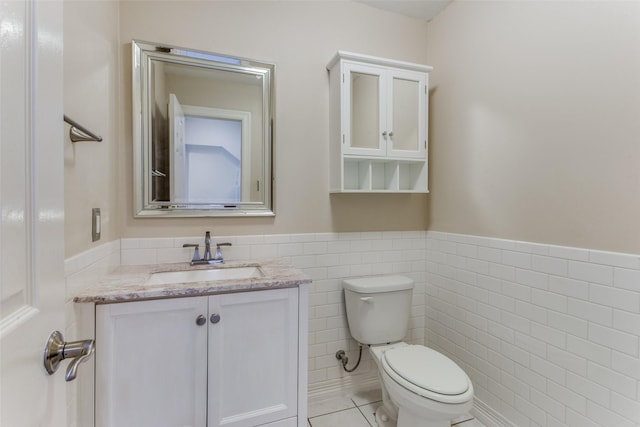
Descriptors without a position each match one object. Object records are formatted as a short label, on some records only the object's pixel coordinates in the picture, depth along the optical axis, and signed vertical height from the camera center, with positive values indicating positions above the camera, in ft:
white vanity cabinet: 3.53 -2.00
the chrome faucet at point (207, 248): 5.10 -0.70
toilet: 4.07 -2.47
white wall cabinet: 5.72 +1.82
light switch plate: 3.85 -0.24
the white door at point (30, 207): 1.29 +0.00
